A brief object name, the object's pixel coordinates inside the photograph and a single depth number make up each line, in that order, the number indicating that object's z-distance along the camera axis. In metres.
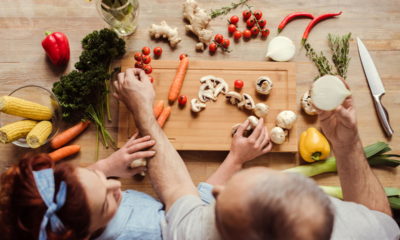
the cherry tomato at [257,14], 1.81
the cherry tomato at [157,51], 1.80
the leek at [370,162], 1.71
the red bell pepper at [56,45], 1.76
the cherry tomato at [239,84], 1.73
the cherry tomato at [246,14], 1.82
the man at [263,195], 0.87
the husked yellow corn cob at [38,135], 1.58
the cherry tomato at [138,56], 1.78
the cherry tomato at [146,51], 1.79
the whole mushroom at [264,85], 1.69
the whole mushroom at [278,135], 1.66
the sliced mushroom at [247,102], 1.71
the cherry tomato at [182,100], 1.73
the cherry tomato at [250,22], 1.82
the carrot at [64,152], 1.72
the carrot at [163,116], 1.72
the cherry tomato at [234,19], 1.83
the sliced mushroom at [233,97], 1.71
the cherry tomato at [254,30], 1.83
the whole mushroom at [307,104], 1.73
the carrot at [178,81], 1.74
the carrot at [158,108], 1.72
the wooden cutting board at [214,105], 1.73
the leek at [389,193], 1.66
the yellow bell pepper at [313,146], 1.66
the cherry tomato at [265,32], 1.81
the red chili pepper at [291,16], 1.84
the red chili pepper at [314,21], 1.83
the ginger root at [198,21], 1.78
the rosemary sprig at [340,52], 1.79
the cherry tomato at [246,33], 1.83
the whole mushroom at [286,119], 1.66
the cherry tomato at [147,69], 1.75
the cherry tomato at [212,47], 1.81
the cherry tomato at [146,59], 1.76
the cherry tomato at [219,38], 1.80
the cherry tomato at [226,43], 1.79
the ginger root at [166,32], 1.79
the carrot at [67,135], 1.74
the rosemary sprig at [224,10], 1.85
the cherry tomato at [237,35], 1.82
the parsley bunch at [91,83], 1.65
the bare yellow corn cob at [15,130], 1.56
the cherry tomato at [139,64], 1.76
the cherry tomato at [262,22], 1.81
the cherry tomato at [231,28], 1.83
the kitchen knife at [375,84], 1.76
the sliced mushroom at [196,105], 1.73
